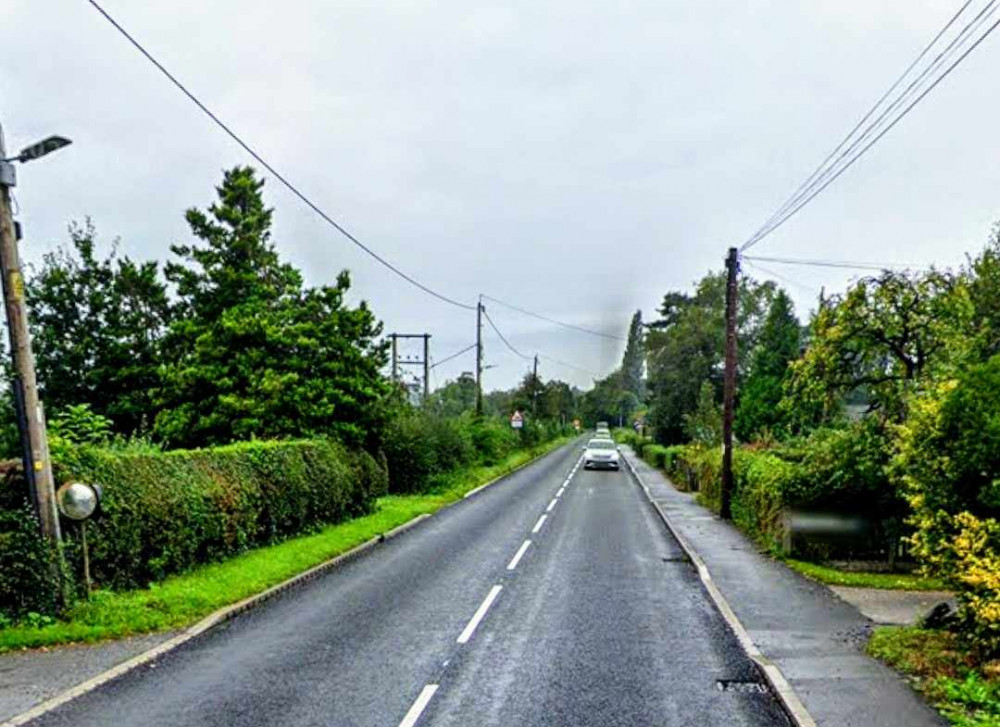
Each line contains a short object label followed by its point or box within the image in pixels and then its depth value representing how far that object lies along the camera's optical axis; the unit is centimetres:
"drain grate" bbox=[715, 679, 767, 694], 769
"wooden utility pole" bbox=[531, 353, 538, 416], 8275
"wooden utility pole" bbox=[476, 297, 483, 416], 4869
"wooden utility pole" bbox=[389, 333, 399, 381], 4114
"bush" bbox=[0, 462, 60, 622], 968
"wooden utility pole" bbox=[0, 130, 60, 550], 996
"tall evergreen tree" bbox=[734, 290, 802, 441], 4959
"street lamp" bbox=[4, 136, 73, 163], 972
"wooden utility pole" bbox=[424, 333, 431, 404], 4554
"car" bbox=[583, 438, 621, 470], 4828
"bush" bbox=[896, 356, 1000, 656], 748
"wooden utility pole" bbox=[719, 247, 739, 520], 2308
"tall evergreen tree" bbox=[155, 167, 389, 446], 2433
